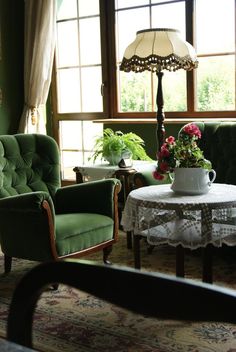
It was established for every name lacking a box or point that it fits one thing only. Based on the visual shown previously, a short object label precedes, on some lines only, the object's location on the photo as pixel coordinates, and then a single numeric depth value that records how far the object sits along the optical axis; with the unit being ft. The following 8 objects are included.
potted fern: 13.69
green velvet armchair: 9.93
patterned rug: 7.72
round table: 8.98
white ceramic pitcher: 9.64
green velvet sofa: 12.25
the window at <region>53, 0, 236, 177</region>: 15.06
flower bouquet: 9.69
